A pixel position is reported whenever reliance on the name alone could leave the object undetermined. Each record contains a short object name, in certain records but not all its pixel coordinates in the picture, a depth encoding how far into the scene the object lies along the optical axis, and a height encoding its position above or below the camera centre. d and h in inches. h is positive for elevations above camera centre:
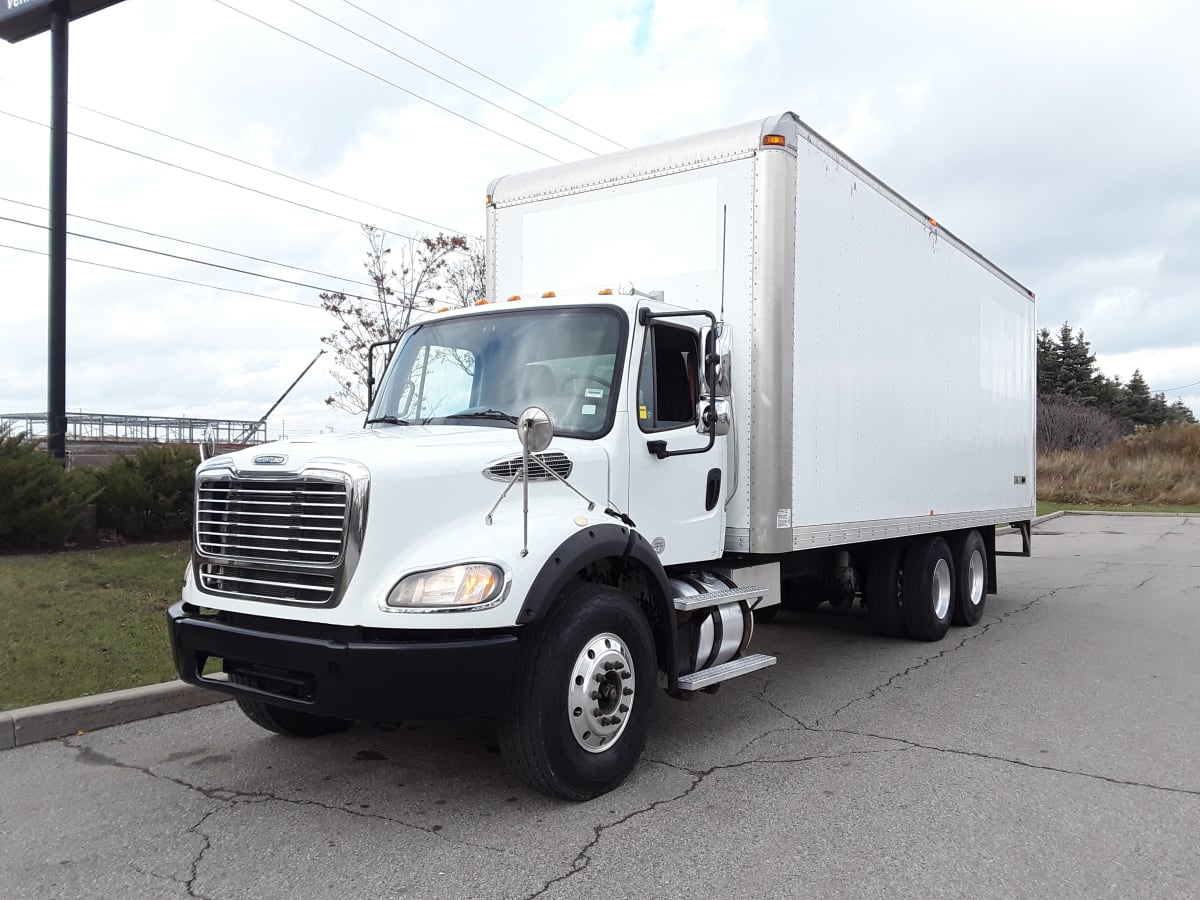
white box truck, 161.8 -4.9
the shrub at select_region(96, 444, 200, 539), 423.8 -19.2
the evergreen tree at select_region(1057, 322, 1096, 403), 2591.0 +234.1
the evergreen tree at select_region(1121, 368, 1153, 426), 2874.3 +167.9
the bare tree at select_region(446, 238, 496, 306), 751.1 +136.9
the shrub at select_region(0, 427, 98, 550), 381.4 -19.8
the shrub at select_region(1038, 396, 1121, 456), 2082.9 +57.2
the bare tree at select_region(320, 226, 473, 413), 702.5 +110.6
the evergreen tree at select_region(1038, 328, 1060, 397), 2527.1 +239.5
